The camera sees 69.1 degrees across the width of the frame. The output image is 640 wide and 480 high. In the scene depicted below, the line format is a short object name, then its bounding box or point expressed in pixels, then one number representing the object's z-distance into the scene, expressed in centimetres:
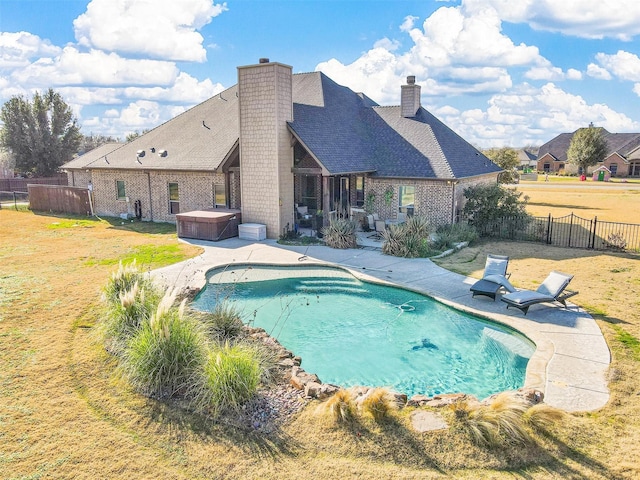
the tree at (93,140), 7844
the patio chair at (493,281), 1181
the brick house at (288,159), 1942
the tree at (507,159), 3725
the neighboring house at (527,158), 8955
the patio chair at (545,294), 1088
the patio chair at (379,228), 1959
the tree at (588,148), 6341
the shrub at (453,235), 1792
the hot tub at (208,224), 1931
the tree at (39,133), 4209
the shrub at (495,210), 2009
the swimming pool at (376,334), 863
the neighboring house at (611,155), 6600
